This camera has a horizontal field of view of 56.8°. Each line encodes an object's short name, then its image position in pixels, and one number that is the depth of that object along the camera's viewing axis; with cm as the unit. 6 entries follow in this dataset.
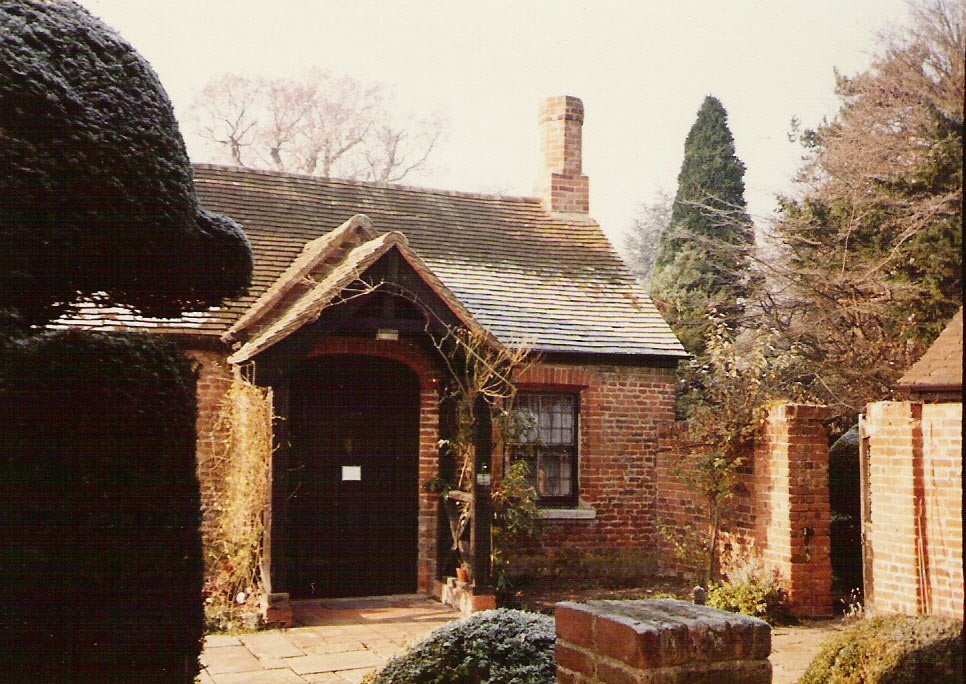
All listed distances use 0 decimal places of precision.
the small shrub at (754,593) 942
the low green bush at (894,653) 482
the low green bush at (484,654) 520
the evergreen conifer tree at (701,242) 1897
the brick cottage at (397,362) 980
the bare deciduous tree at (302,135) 2628
